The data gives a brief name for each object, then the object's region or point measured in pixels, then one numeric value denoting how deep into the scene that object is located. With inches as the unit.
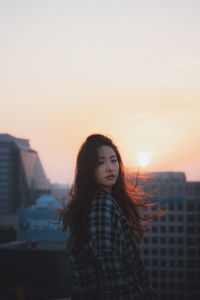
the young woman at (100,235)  79.9
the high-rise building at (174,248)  3110.2
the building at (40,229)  2807.6
